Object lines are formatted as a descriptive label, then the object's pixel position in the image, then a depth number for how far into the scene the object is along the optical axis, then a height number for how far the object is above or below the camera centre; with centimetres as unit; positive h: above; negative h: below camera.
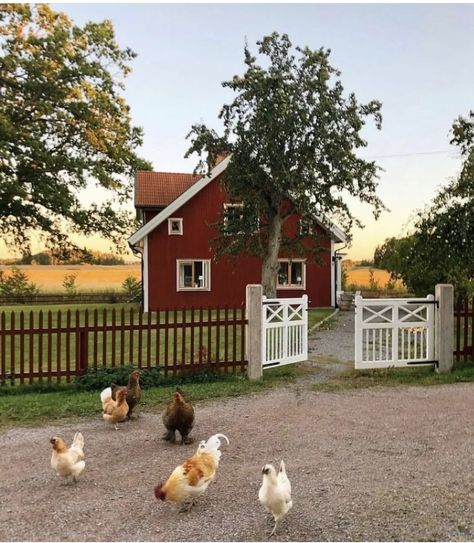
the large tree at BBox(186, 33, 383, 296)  2052 +528
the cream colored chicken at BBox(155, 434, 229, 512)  398 -166
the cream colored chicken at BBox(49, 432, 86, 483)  460 -174
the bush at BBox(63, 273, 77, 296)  3484 -86
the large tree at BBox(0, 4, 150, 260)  2380 +745
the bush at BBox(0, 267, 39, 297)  3356 -86
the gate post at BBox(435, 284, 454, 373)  978 -104
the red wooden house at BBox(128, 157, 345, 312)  2461 +47
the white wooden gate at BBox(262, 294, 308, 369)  967 -129
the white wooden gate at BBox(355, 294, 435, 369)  958 -99
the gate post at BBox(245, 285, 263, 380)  934 -108
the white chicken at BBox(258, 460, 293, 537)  372 -165
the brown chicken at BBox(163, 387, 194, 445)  581 -168
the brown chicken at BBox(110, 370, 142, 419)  672 -160
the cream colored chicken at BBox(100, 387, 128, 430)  639 -173
